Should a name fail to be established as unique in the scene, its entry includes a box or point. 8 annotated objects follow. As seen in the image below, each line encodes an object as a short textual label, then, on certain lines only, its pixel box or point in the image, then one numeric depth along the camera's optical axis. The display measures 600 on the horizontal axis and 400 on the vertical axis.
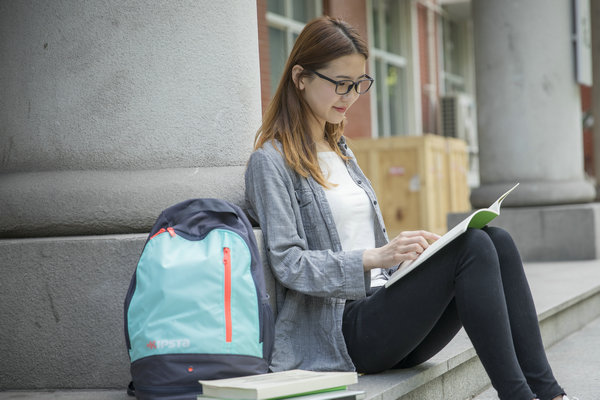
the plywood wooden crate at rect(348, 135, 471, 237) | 10.39
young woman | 2.70
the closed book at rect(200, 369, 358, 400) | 2.24
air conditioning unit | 16.50
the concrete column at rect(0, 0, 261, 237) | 3.17
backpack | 2.44
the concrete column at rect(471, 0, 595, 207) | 7.80
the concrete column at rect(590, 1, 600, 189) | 11.13
